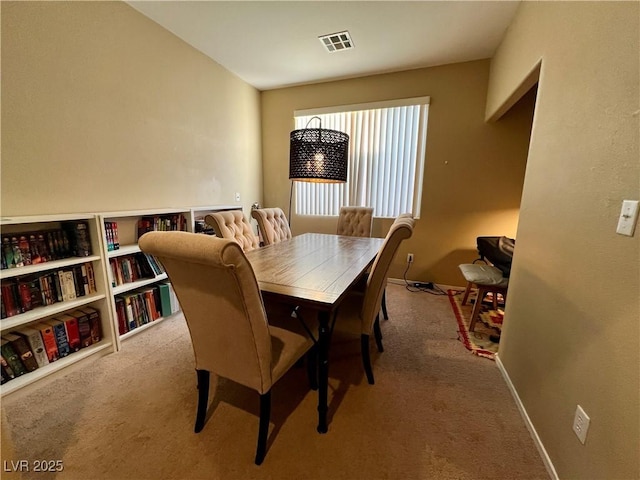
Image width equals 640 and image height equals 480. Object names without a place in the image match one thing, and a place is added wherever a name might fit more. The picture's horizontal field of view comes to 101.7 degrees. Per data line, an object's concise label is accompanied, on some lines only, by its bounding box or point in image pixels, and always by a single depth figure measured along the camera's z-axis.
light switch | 0.82
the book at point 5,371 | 1.50
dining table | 1.22
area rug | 2.06
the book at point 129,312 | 2.11
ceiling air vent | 2.49
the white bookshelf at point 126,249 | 1.92
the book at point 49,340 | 1.65
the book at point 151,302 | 2.28
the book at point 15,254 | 1.52
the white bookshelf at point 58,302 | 1.49
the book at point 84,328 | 1.83
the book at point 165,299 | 2.38
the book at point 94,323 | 1.90
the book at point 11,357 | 1.51
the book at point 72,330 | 1.77
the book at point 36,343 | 1.59
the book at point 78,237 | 1.80
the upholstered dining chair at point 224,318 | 0.85
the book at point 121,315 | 2.07
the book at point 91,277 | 1.87
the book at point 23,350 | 1.54
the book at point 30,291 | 1.56
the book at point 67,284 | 1.74
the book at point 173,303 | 2.45
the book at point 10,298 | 1.49
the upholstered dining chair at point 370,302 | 1.40
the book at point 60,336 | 1.71
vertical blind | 3.29
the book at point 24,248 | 1.55
